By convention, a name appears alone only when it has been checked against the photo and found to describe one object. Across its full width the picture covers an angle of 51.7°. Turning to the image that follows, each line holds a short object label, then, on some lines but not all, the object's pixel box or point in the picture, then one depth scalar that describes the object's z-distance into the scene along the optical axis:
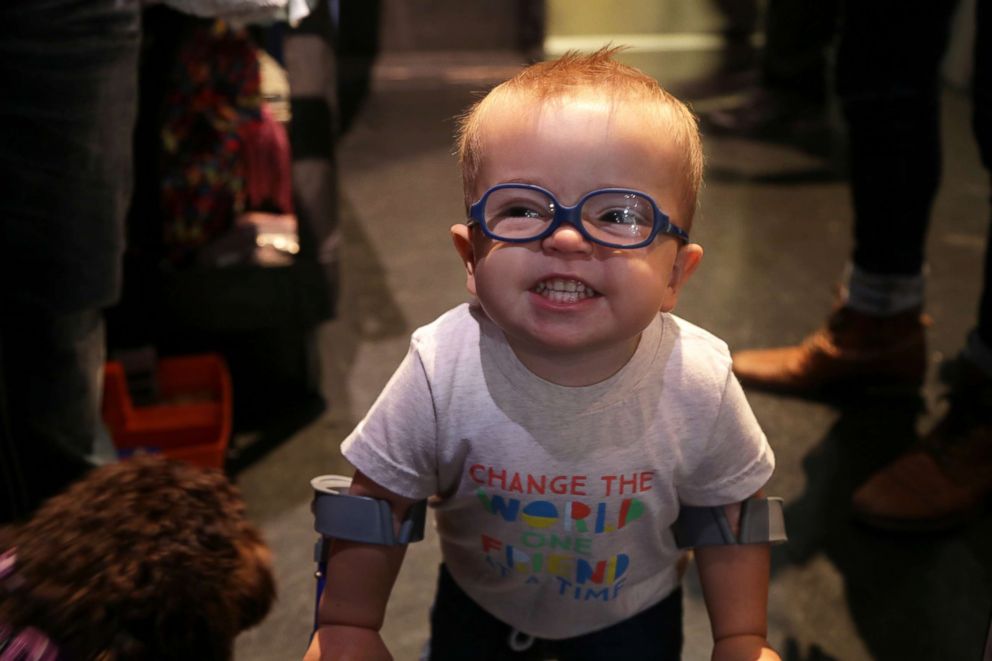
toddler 0.76
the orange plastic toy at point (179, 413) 1.54
